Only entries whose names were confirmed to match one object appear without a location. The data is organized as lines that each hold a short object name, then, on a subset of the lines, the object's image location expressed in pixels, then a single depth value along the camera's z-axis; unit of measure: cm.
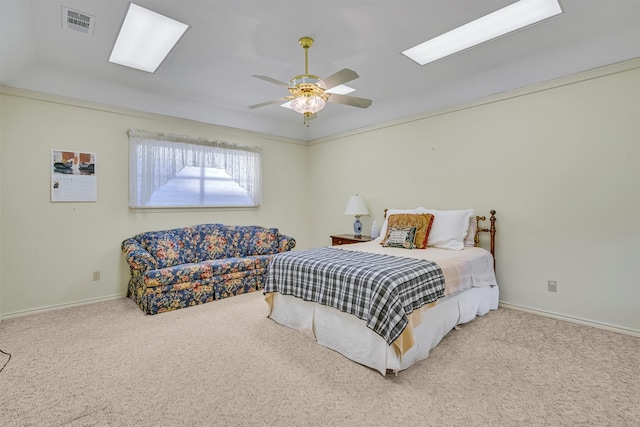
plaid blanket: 209
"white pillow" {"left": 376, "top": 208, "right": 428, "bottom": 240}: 409
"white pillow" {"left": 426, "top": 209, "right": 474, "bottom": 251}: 351
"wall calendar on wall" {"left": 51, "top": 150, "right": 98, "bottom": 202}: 353
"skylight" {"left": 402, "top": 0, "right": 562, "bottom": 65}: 249
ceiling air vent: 246
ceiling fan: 249
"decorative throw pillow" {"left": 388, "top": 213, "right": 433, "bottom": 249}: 356
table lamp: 484
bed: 213
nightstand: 465
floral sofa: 342
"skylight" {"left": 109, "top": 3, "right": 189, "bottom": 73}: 260
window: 414
